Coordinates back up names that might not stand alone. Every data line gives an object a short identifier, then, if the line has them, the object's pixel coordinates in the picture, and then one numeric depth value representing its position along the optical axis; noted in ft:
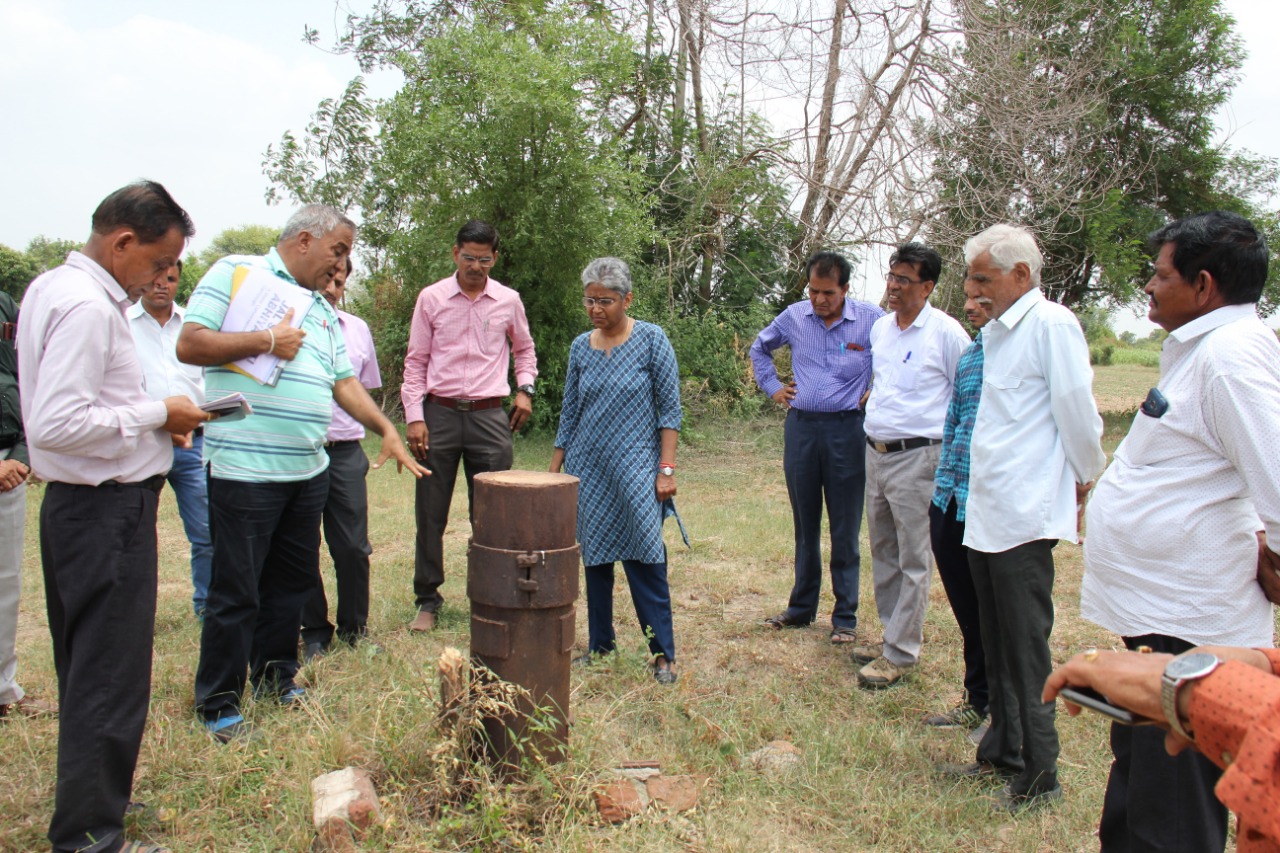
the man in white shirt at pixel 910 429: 14.62
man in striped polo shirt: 11.34
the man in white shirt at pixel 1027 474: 10.41
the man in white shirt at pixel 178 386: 11.14
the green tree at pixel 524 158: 34.94
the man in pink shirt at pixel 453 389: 16.92
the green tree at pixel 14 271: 67.67
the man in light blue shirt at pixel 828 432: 16.70
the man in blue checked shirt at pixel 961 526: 12.14
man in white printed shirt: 7.68
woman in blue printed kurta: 14.24
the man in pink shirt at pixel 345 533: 15.20
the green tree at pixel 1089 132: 41.34
